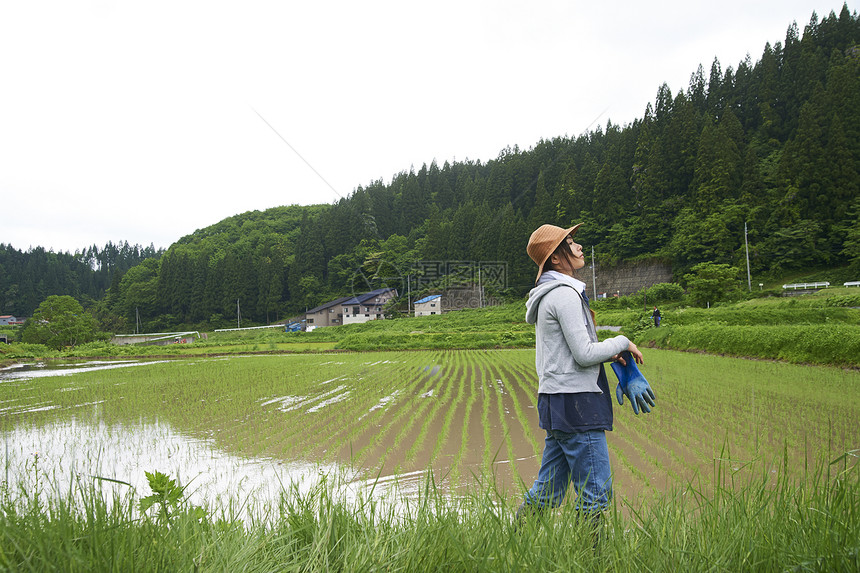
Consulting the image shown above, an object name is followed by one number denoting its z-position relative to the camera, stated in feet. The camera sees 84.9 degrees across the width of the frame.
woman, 6.53
